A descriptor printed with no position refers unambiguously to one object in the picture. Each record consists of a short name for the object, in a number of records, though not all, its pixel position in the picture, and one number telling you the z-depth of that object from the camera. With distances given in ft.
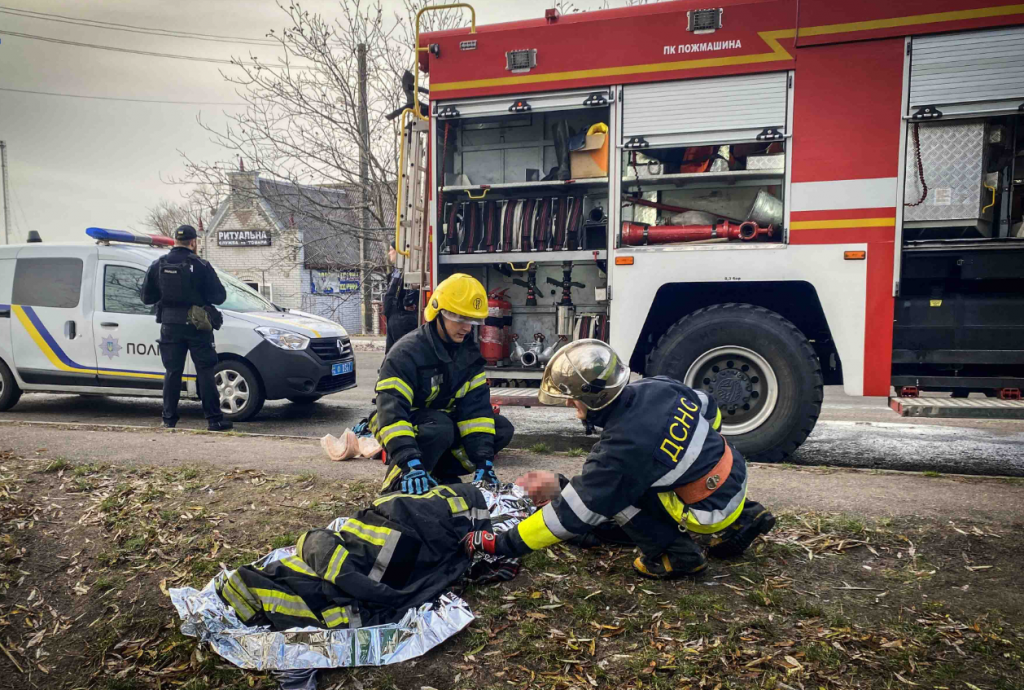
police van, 22.94
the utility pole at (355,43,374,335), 51.47
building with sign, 96.73
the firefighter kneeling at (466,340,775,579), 8.69
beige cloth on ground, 16.51
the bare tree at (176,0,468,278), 51.57
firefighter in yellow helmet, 11.14
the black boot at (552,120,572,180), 18.98
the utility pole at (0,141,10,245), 93.67
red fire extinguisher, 19.76
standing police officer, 20.59
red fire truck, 15.51
